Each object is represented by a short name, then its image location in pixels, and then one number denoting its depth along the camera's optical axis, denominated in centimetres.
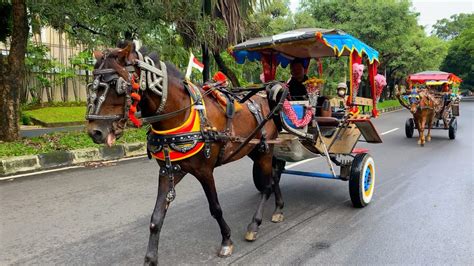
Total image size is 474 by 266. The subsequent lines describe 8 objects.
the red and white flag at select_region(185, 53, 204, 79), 366
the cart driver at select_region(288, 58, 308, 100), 602
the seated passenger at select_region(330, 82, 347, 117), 610
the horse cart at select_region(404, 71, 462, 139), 1246
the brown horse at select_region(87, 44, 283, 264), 293
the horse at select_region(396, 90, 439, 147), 1173
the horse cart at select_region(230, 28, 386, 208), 511
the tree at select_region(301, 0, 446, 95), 2300
